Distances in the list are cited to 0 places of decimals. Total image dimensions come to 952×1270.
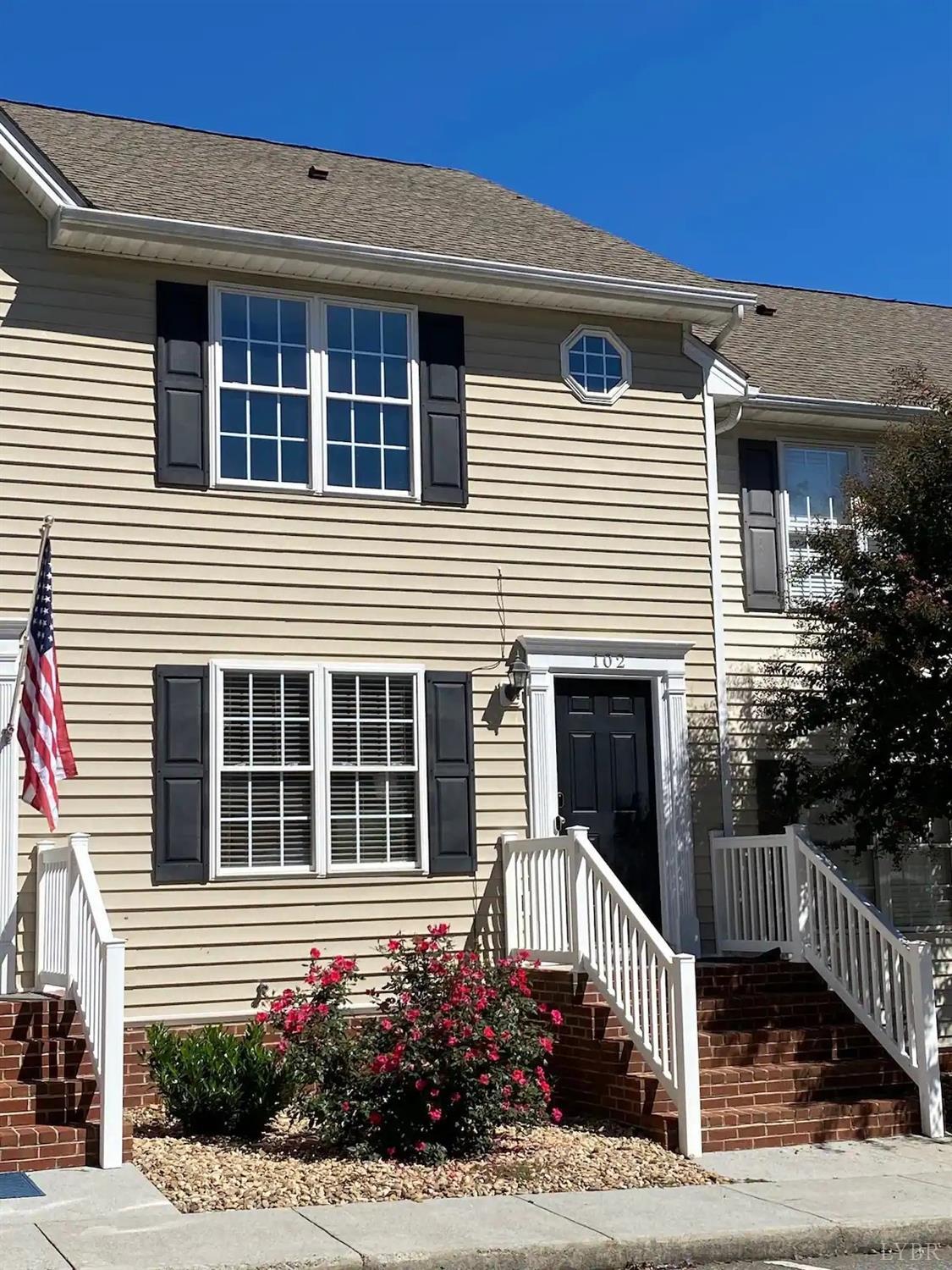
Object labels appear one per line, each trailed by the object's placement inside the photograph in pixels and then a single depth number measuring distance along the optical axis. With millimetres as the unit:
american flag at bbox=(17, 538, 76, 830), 9805
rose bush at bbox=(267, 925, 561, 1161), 9266
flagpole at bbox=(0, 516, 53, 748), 10031
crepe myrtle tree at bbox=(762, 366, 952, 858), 11703
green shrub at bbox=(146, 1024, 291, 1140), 9617
